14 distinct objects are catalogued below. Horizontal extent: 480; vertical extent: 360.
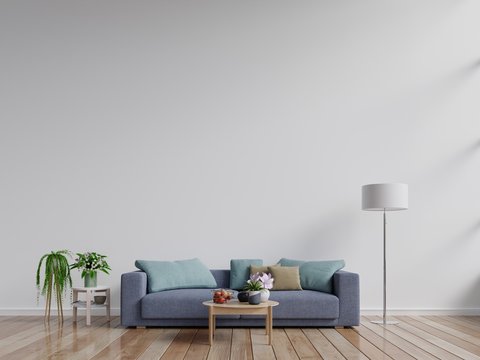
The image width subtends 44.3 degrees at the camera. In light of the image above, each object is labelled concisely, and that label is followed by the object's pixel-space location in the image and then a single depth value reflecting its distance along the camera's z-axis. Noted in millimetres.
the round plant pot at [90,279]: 6531
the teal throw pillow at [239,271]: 6566
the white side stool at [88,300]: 6377
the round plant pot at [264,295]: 5363
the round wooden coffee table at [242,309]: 5203
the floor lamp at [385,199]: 6410
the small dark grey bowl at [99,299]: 6703
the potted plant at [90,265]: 6535
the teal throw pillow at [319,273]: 6293
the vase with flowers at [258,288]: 5301
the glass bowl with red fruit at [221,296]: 5324
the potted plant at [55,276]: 6508
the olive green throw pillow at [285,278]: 6324
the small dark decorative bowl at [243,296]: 5340
